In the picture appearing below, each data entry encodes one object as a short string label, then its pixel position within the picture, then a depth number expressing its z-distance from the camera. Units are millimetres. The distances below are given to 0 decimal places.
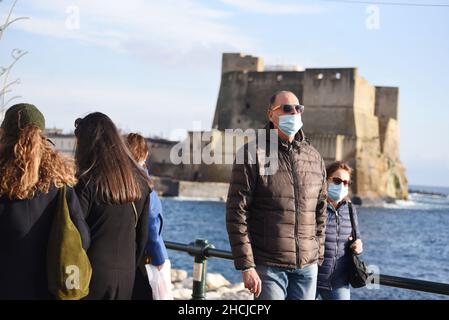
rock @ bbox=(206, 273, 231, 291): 12266
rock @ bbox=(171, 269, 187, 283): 13375
